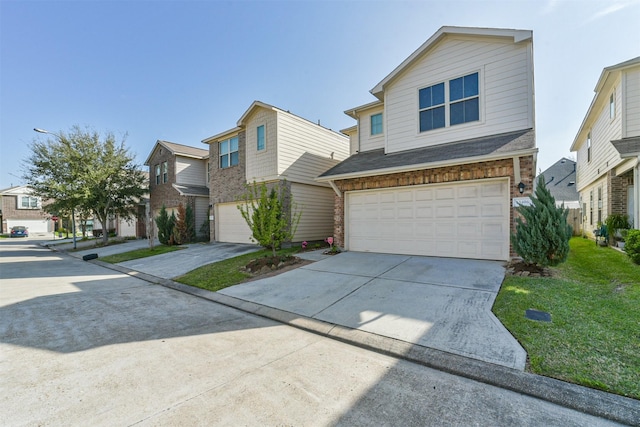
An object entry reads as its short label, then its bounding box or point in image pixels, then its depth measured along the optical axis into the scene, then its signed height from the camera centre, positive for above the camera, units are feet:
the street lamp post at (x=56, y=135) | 47.16 +14.11
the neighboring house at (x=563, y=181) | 85.46 +9.21
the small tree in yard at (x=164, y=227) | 53.16 -2.95
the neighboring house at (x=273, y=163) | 42.24 +7.87
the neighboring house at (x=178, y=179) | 58.85 +7.50
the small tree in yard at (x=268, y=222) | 29.53 -1.21
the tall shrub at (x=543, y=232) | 20.26 -1.76
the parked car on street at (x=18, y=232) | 109.91 -7.49
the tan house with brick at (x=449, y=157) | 26.00 +5.28
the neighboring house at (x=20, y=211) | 126.00 +0.93
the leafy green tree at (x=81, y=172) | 55.93 +8.45
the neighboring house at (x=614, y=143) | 30.53 +8.33
